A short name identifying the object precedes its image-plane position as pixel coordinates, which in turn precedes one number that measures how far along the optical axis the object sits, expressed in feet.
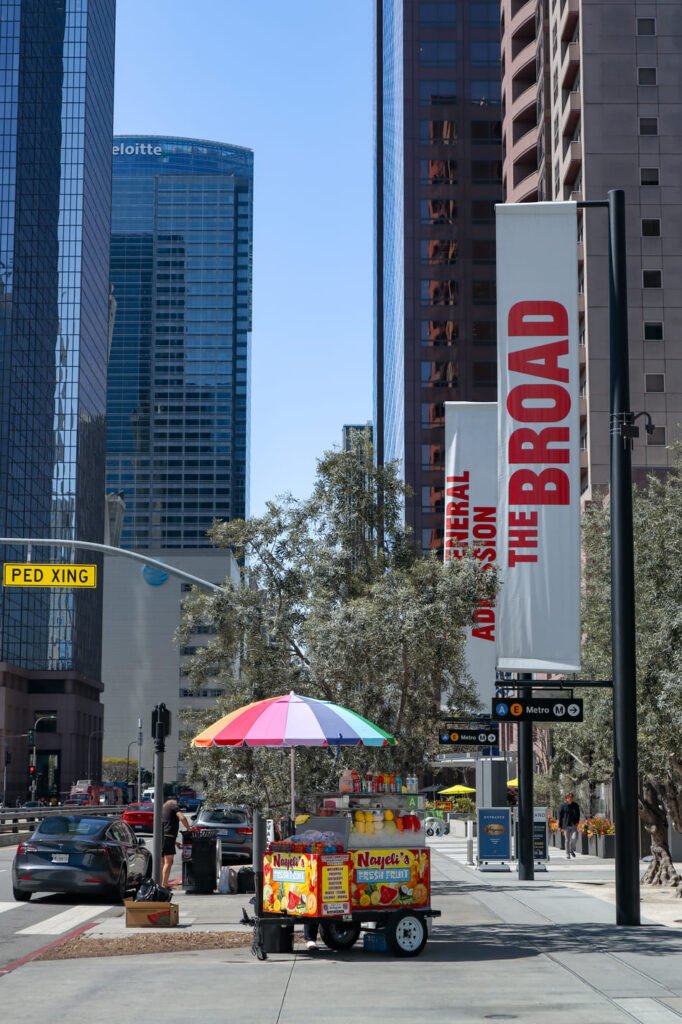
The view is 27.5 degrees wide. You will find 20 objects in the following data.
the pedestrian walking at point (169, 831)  80.89
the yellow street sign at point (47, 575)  93.61
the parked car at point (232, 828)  112.88
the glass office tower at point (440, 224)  403.75
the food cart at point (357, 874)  50.80
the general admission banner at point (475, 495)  93.91
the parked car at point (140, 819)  166.40
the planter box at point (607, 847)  130.47
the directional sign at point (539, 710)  61.21
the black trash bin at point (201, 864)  84.58
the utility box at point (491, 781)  118.62
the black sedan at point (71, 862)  77.20
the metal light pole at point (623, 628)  57.72
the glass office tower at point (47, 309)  482.69
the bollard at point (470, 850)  118.11
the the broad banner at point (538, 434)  63.16
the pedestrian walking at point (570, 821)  132.98
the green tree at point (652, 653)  70.49
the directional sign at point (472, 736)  89.95
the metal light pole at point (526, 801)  88.99
